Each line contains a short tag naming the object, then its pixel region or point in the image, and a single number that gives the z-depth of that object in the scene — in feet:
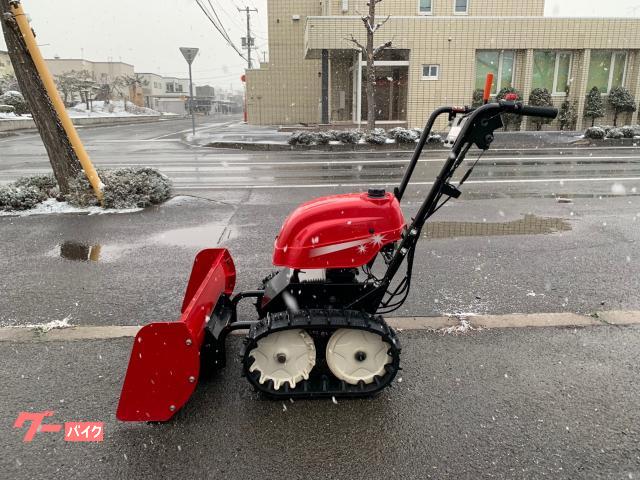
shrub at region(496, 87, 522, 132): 73.61
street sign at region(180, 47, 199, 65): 61.72
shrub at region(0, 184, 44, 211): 25.16
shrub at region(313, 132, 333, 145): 61.05
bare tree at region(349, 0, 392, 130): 62.44
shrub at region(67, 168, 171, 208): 25.71
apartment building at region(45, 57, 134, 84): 277.23
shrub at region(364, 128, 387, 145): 59.57
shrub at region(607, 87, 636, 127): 74.33
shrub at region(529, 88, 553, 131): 73.97
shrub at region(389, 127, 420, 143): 60.75
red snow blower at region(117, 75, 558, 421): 8.53
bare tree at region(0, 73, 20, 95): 142.00
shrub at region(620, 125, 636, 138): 61.87
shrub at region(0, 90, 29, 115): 117.08
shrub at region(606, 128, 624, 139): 61.52
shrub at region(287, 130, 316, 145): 60.85
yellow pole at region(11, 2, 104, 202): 22.84
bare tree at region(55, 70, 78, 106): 179.32
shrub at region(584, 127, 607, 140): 61.16
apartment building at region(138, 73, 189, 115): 304.50
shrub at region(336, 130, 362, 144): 60.23
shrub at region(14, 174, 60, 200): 26.84
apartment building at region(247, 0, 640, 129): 74.18
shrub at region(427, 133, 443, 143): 59.16
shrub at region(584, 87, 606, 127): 73.92
